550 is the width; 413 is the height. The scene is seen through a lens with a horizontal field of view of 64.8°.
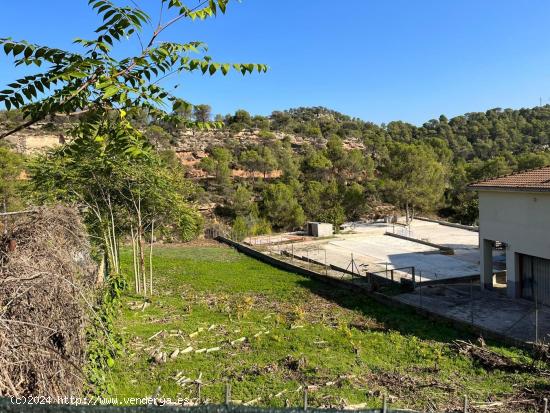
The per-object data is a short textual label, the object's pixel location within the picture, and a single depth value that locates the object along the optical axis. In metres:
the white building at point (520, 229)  13.93
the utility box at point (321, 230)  33.59
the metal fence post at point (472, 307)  12.32
